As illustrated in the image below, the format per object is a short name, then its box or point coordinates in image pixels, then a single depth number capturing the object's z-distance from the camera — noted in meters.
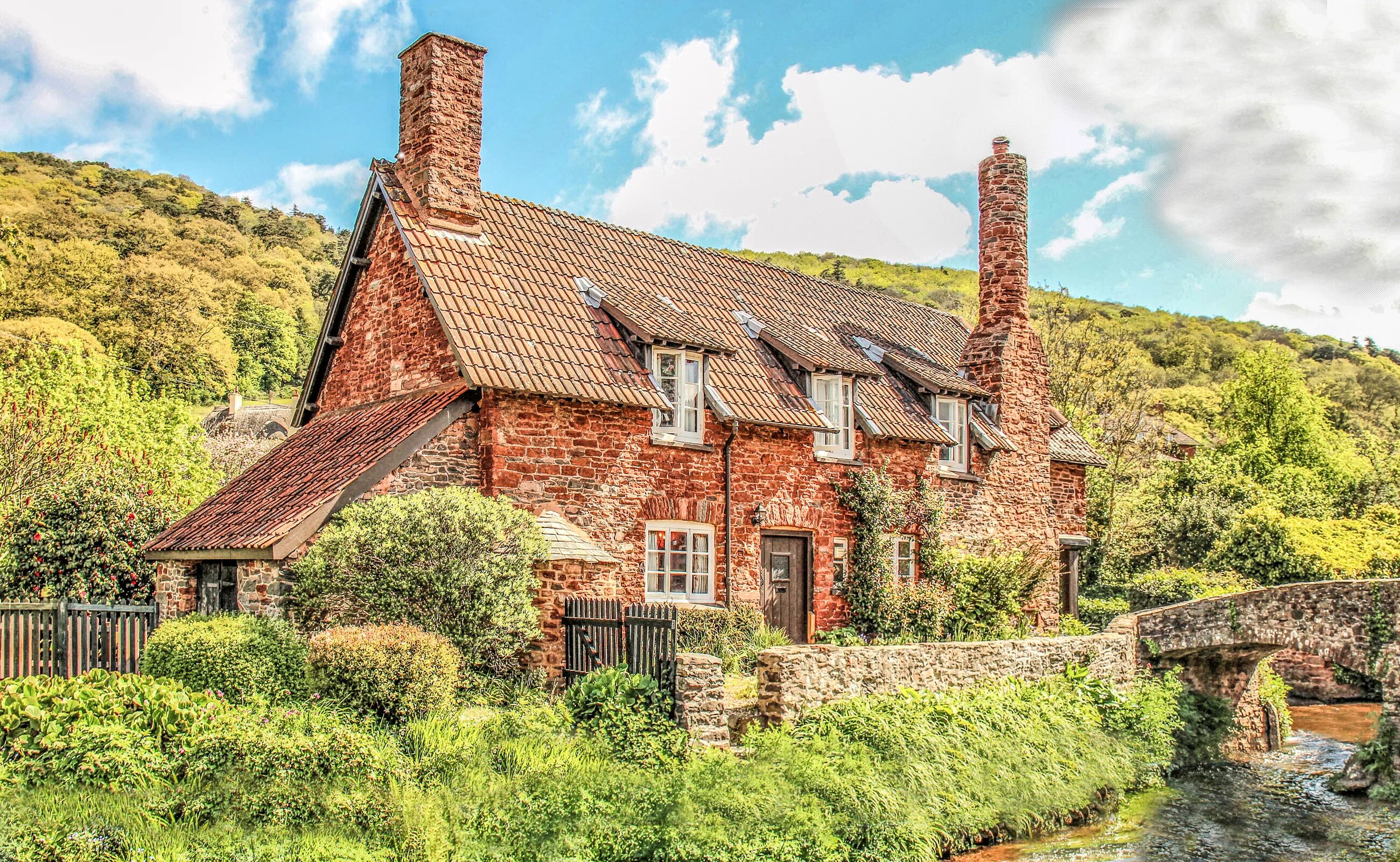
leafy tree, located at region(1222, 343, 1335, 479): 51.19
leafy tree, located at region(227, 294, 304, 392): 58.50
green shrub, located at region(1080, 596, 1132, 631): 30.00
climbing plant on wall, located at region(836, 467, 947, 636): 21.09
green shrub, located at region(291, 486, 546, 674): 14.11
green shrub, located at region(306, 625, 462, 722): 12.18
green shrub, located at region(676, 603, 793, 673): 17.66
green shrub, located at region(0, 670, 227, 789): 10.16
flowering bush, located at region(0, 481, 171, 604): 17.94
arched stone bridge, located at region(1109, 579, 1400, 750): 19.58
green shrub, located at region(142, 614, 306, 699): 12.38
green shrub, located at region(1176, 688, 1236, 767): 20.70
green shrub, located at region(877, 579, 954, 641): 21.16
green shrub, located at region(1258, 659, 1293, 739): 23.44
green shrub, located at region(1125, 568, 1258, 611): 29.95
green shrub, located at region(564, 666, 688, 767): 12.64
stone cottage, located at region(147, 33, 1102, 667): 16.33
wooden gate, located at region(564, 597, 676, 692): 13.40
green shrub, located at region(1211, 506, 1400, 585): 29.80
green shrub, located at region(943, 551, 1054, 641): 22.20
